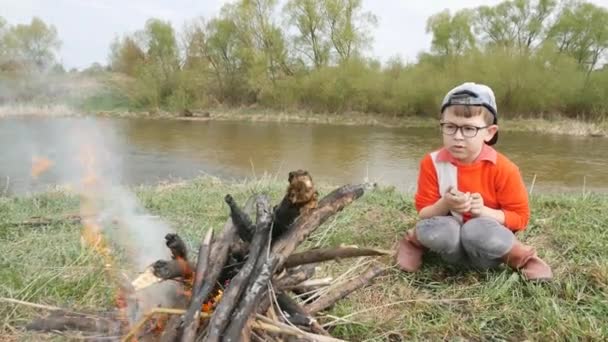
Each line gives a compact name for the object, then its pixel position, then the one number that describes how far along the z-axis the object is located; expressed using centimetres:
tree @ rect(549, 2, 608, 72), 2816
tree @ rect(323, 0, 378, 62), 3225
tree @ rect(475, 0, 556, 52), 3103
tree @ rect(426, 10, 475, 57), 3048
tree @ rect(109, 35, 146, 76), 1521
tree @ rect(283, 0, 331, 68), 3247
